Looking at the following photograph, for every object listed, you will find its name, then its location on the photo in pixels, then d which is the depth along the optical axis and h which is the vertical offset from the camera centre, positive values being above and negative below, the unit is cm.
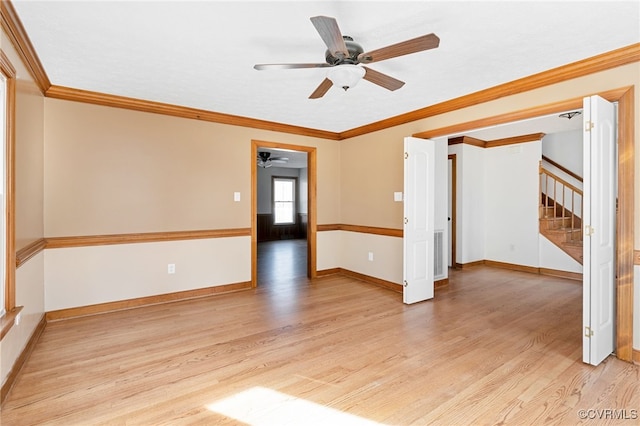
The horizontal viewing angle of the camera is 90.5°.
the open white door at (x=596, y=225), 238 -13
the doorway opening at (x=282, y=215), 503 -15
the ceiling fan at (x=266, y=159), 765 +131
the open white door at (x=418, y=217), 389 -10
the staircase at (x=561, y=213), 527 -7
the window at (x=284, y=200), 1055 +34
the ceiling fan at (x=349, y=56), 182 +102
